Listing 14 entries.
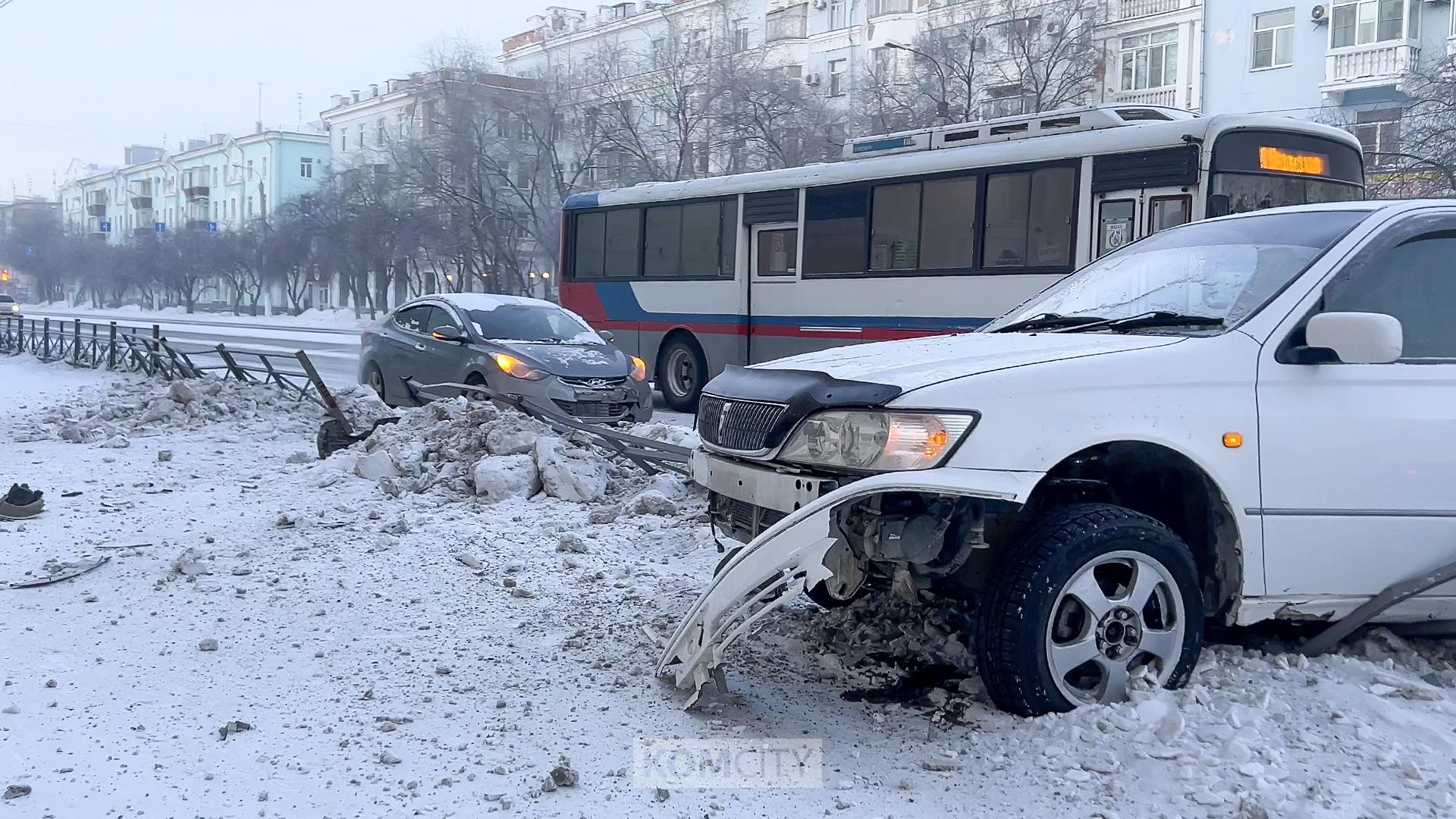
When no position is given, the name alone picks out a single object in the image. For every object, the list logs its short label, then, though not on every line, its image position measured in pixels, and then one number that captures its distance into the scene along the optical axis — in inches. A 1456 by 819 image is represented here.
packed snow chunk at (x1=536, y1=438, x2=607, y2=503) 312.3
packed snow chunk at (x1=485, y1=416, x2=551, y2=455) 335.6
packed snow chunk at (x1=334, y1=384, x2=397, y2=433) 451.7
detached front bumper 151.9
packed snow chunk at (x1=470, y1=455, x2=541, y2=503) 313.3
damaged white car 155.7
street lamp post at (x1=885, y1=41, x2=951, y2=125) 1258.6
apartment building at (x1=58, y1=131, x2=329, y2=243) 3656.5
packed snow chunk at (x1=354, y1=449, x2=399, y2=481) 333.7
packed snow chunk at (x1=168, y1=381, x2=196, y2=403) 485.7
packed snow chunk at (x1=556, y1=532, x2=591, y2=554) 257.0
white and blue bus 451.8
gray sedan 453.7
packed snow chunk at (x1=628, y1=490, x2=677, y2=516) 290.8
